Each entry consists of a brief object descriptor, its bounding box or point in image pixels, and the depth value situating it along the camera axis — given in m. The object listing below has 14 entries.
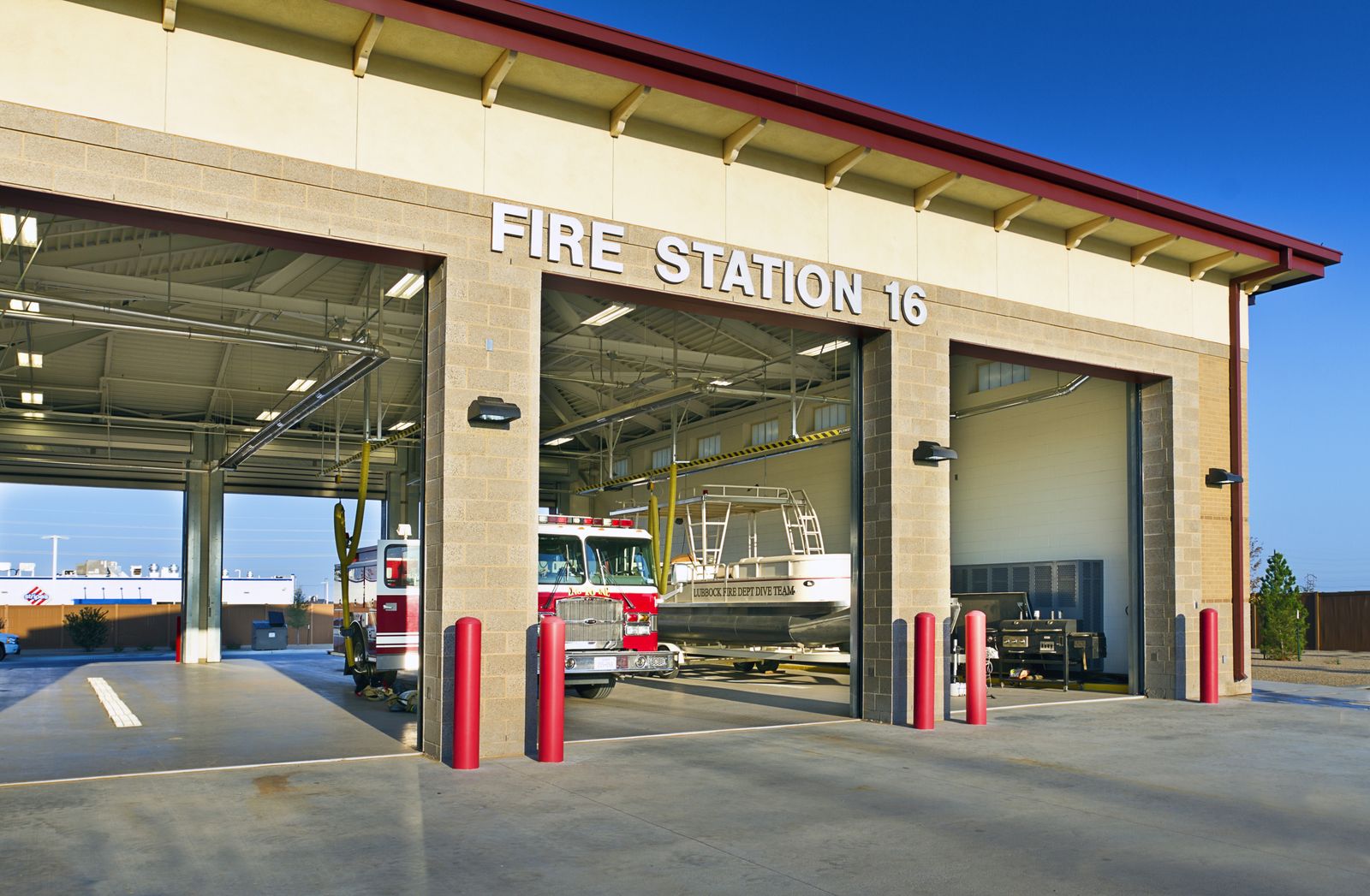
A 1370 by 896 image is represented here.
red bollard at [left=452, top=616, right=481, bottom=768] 8.59
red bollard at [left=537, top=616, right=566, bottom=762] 8.82
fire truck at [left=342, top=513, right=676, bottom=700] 13.12
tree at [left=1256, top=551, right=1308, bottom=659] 24.89
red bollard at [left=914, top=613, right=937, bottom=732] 11.16
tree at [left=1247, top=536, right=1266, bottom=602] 34.14
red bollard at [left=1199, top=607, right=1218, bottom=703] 14.02
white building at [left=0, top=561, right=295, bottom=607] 57.00
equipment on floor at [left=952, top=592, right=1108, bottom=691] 16.45
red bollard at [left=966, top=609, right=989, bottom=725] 11.45
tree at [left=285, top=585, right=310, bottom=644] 54.86
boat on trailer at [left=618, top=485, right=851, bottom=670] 17.89
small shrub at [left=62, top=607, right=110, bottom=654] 35.09
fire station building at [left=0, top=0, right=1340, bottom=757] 8.60
